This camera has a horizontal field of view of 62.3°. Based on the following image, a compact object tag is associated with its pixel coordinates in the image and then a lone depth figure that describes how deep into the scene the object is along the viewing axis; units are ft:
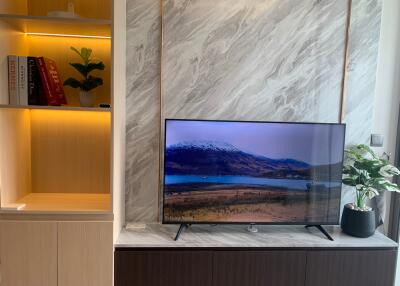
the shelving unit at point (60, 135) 6.43
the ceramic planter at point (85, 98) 6.43
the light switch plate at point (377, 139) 8.07
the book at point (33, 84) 6.22
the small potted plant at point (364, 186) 7.13
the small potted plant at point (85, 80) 6.38
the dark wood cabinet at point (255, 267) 6.55
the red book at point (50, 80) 6.27
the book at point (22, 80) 6.15
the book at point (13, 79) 6.11
